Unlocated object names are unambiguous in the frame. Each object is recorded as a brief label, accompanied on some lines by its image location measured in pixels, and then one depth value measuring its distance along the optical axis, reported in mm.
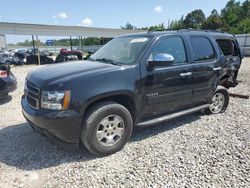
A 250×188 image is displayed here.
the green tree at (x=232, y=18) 59000
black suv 3244
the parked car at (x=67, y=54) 18758
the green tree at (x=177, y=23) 80062
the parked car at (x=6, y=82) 6521
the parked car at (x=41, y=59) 22688
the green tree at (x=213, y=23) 57038
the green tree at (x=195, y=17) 91931
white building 45856
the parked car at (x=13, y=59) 21050
